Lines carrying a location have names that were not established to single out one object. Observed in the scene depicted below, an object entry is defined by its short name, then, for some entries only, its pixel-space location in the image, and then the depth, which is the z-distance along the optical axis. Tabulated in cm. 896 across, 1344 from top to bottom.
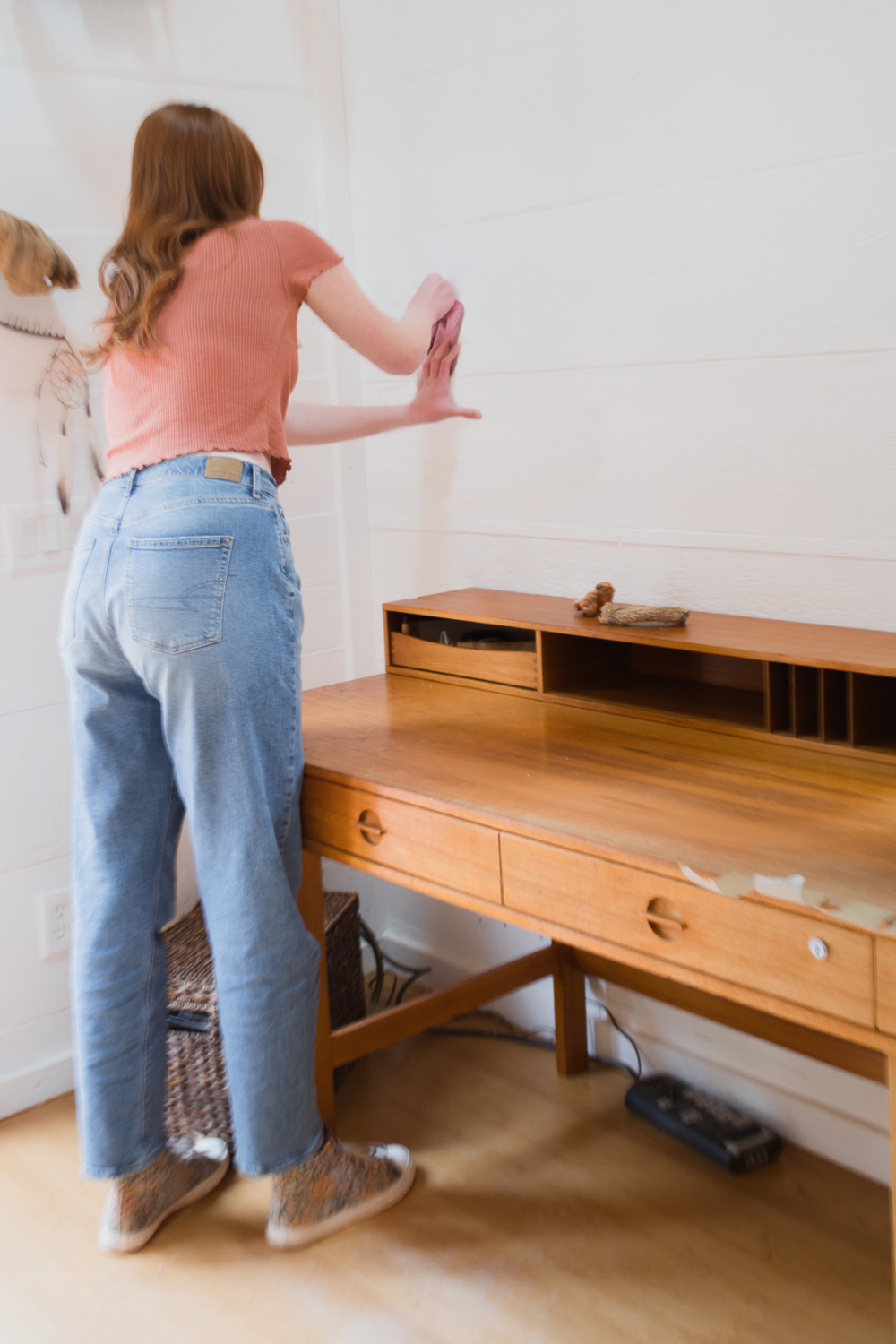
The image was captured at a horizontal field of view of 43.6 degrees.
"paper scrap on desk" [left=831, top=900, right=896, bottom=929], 99
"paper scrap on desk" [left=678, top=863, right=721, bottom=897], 110
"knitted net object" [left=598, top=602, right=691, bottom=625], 167
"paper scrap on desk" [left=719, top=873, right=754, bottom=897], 108
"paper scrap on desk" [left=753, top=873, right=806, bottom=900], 105
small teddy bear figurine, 181
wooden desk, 107
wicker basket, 188
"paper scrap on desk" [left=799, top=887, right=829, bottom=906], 103
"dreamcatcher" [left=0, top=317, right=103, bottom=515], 197
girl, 139
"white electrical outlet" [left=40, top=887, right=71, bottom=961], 207
